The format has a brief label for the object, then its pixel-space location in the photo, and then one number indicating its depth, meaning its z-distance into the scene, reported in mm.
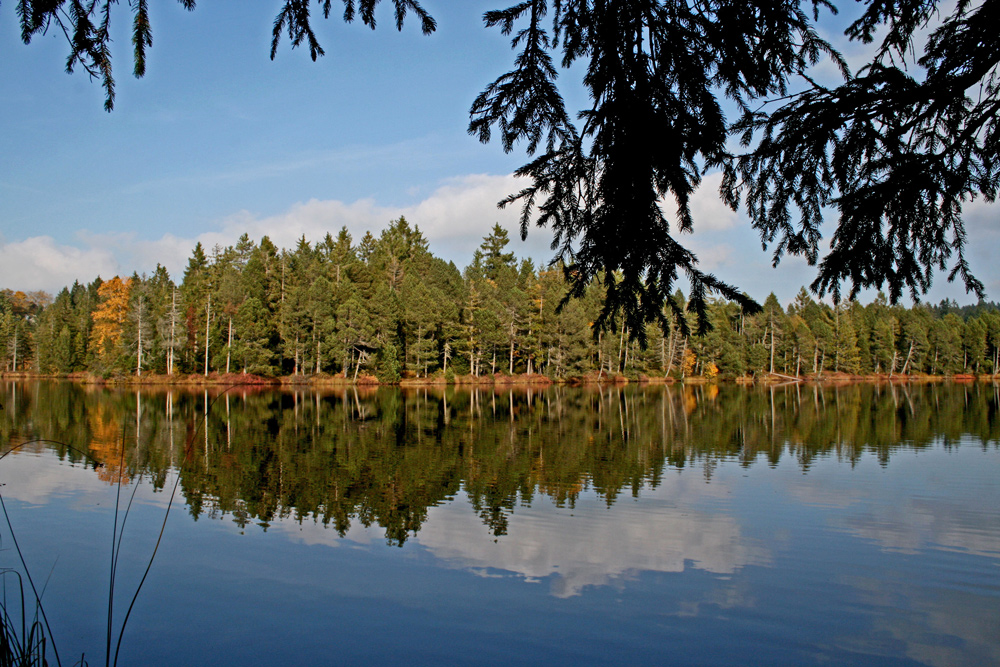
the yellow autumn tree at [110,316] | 58000
